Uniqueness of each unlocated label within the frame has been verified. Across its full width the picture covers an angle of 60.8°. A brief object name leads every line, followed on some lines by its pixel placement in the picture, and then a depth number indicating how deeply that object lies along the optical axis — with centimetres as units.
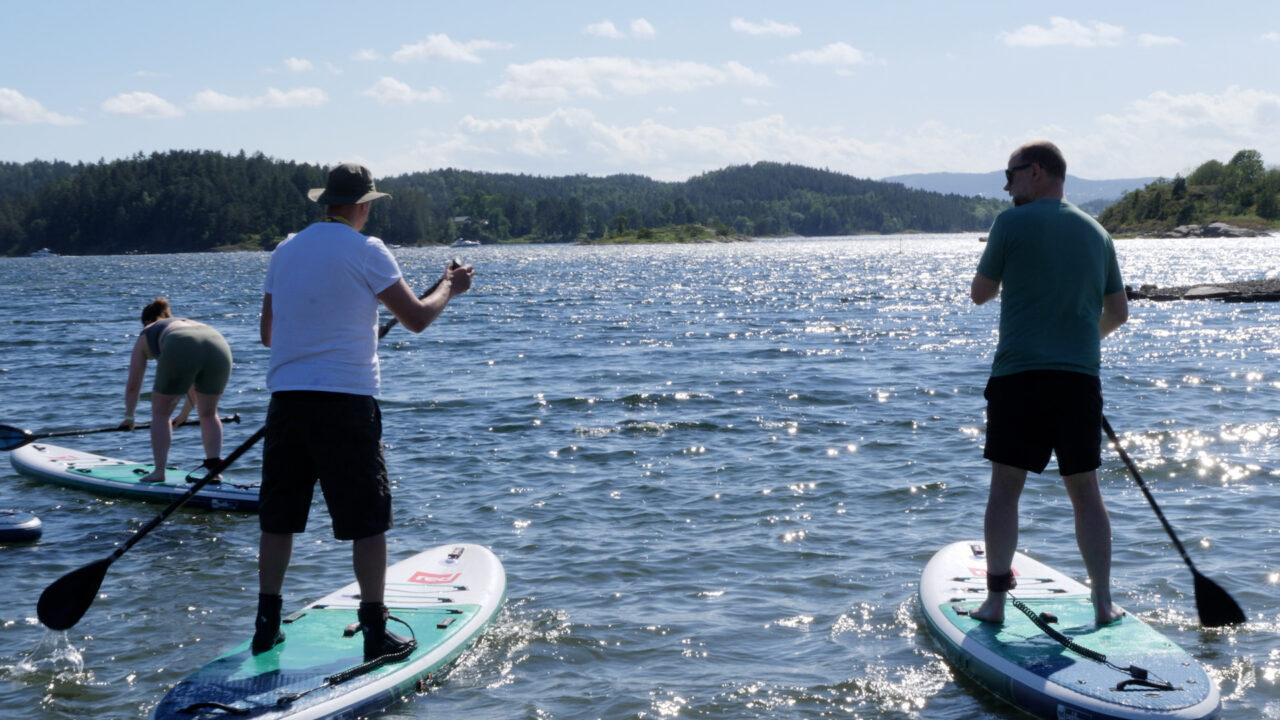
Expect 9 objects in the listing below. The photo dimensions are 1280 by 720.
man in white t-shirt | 523
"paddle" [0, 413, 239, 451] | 961
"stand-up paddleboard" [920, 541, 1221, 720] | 515
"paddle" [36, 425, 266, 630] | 613
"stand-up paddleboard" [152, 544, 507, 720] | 523
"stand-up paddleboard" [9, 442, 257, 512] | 1016
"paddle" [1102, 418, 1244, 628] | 652
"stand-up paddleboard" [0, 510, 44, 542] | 892
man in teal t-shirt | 553
